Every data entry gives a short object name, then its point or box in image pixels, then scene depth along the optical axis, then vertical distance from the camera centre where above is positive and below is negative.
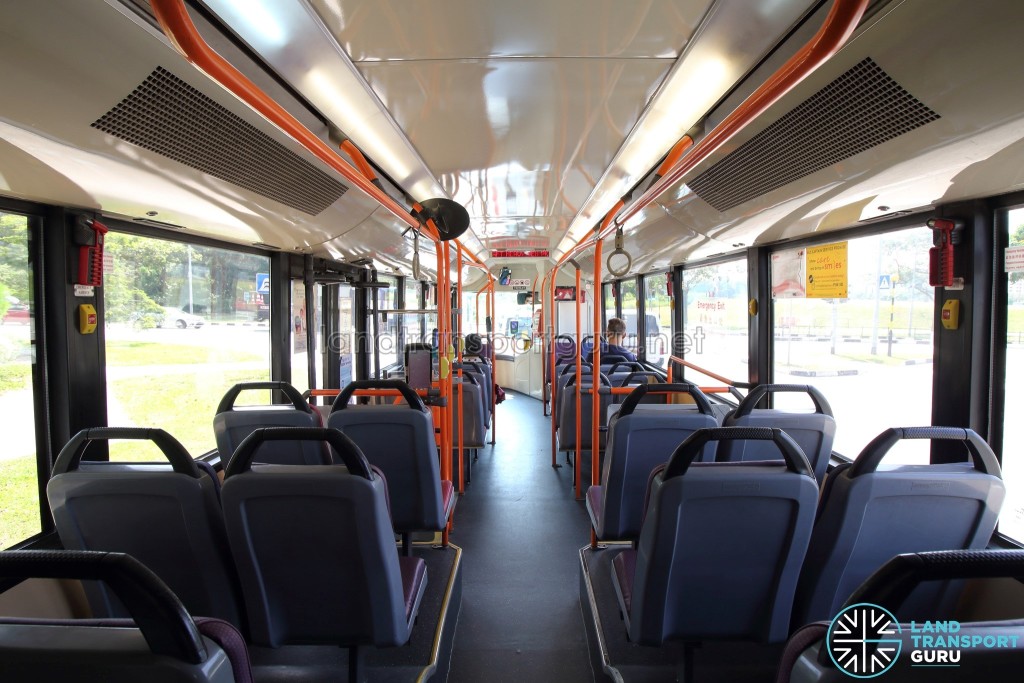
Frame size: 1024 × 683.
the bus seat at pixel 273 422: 2.61 -0.53
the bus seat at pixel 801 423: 2.39 -0.51
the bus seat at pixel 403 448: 2.57 -0.68
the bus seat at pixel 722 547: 1.46 -0.74
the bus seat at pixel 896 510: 1.47 -0.60
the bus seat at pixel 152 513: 1.53 -0.62
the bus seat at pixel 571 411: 4.64 -0.87
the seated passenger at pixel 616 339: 6.20 -0.17
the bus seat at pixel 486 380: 5.74 -0.71
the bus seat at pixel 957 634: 0.71 -0.48
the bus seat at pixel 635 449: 2.47 -0.68
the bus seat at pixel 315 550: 1.46 -0.74
